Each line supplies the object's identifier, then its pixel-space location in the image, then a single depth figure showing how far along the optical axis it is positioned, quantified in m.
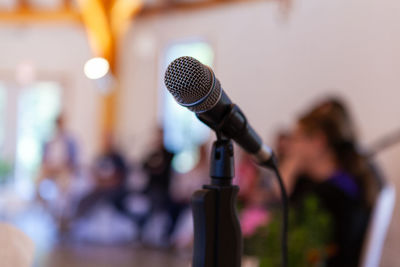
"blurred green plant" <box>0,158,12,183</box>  7.89
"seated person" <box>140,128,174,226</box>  4.97
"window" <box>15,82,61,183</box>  8.00
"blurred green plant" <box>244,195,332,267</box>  1.33
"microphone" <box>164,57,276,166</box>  0.63
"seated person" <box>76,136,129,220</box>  5.11
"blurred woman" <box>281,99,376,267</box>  1.78
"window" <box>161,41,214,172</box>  6.35
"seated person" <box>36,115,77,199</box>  5.92
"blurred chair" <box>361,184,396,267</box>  1.62
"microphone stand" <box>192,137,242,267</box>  0.68
